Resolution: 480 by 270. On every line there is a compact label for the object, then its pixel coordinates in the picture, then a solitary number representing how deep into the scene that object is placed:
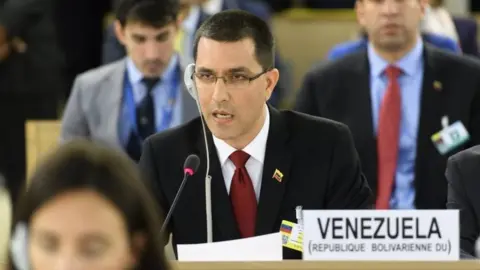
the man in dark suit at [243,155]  6.04
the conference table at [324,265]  4.24
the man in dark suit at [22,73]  11.40
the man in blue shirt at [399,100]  8.08
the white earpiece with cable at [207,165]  5.91
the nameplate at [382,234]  4.69
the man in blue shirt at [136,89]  8.76
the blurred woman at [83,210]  3.02
